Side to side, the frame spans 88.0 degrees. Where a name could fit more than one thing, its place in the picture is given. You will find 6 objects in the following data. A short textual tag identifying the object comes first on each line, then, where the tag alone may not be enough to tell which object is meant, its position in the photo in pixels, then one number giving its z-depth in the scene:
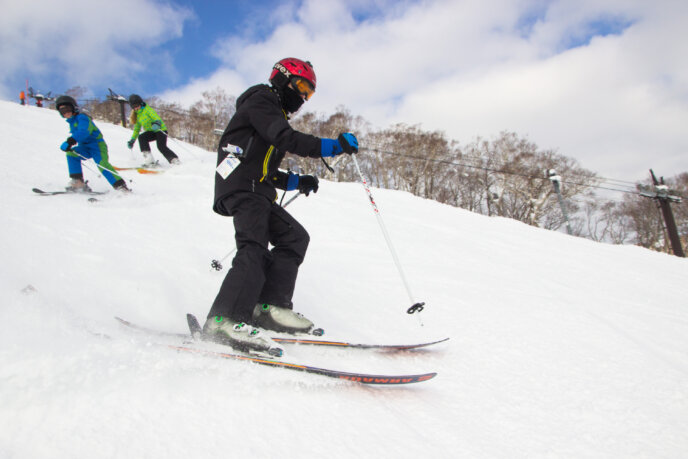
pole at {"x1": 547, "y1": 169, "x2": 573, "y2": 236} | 25.08
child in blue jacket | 5.91
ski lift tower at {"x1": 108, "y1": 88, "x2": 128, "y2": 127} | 19.03
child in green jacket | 9.14
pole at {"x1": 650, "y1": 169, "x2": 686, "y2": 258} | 24.06
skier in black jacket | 2.06
